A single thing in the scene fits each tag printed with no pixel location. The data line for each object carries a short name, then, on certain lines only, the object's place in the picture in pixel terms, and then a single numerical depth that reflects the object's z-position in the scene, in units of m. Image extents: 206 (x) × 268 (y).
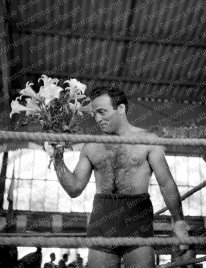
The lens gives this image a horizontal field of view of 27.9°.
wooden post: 7.46
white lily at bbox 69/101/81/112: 1.97
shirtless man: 2.02
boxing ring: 1.39
